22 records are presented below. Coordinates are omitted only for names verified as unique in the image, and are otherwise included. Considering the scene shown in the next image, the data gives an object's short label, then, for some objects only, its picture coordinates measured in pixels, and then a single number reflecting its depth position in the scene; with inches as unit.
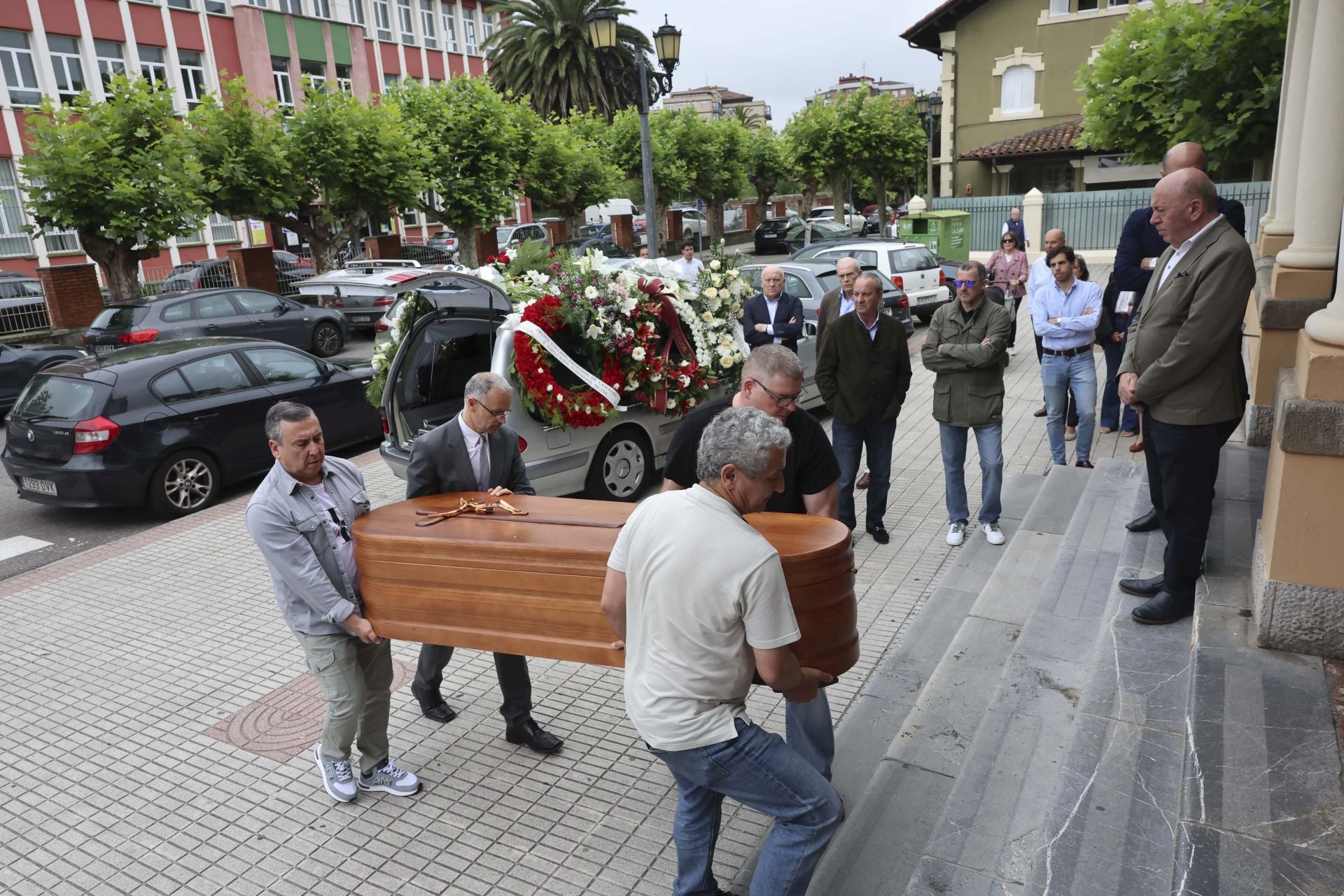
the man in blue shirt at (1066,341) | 319.9
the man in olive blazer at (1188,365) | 167.3
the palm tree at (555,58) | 1560.0
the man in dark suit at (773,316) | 371.2
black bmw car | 345.7
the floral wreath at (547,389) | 300.4
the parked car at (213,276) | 860.6
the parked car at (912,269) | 679.7
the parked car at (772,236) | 1528.1
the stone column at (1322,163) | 205.9
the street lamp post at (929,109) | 1335.0
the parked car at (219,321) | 604.1
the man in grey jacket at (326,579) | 157.9
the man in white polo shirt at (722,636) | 108.1
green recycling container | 1037.2
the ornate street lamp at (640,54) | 578.9
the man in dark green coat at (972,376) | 266.5
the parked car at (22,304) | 757.9
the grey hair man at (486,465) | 182.1
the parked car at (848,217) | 1696.6
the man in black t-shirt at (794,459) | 157.8
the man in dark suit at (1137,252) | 308.8
